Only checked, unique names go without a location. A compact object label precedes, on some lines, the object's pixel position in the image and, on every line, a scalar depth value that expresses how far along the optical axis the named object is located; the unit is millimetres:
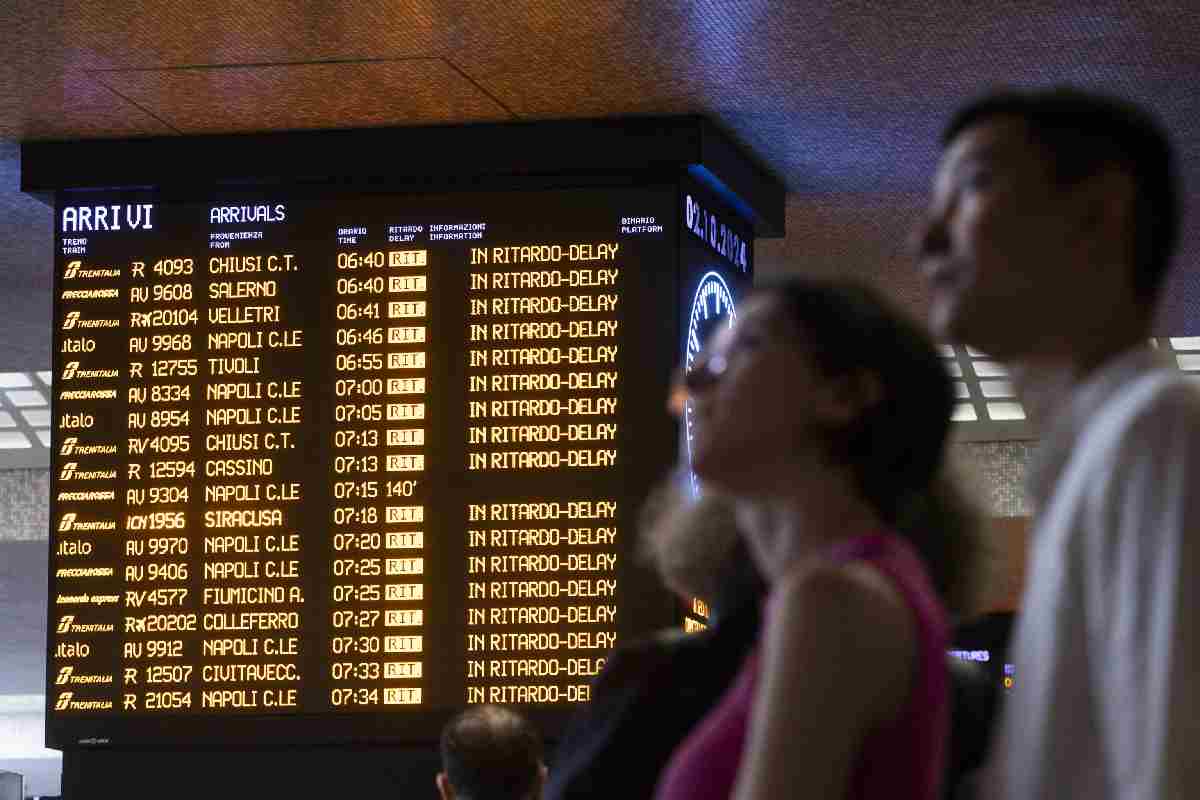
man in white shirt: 3976
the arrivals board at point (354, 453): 12586
